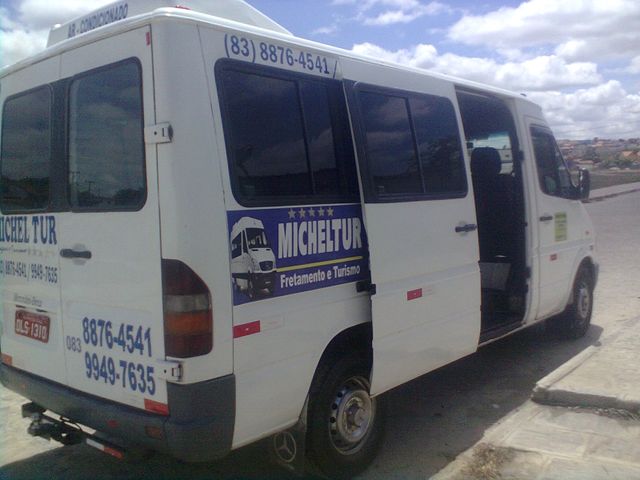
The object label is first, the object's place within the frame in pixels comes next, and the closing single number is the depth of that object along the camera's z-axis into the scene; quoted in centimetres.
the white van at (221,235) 306
